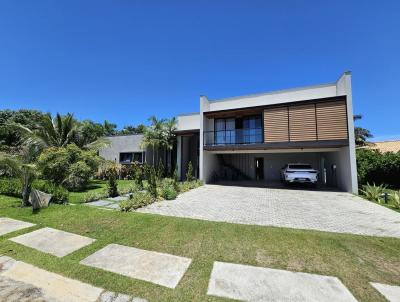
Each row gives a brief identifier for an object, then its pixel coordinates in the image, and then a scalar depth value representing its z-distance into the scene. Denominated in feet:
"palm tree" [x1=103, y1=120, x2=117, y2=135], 133.07
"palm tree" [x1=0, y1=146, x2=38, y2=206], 26.03
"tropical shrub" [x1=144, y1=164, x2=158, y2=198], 32.24
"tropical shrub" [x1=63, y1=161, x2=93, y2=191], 41.28
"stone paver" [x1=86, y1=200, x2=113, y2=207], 28.32
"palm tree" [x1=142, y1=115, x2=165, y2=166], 59.21
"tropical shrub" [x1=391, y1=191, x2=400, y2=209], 27.50
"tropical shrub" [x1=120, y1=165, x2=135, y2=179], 62.64
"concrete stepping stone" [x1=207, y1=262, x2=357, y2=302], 9.46
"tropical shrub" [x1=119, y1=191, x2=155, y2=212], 25.44
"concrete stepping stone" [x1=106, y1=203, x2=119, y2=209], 27.20
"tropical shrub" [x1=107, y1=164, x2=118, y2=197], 34.71
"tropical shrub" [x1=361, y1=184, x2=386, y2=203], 32.50
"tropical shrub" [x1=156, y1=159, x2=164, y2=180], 41.56
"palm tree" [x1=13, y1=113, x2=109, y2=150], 47.47
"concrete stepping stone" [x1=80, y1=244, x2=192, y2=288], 11.05
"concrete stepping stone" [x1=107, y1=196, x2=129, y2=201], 32.55
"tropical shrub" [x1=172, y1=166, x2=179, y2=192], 39.89
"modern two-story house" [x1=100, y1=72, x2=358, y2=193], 40.63
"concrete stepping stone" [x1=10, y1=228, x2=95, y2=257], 14.46
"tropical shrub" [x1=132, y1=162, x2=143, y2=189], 40.14
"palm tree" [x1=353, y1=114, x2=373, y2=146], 83.05
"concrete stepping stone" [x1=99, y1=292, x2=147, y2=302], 9.13
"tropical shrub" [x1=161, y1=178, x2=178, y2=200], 33.30
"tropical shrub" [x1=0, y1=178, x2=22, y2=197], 34.25
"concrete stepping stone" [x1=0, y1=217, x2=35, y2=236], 18.20
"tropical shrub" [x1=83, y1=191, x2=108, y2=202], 30.66
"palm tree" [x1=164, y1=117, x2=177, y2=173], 59.93
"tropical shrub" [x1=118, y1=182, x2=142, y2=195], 37.47
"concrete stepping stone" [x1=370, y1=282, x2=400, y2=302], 9.37
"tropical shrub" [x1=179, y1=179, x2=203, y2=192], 41.71
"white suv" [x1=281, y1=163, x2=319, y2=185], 44.09
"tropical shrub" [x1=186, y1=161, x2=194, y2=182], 49.47
